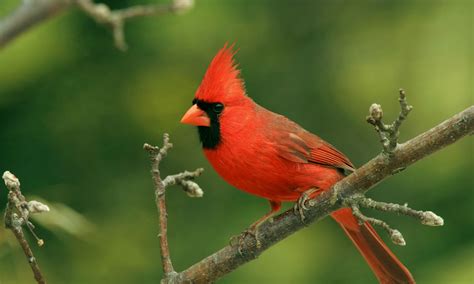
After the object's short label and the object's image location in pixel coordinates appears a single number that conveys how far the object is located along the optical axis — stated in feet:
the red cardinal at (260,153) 18.39
